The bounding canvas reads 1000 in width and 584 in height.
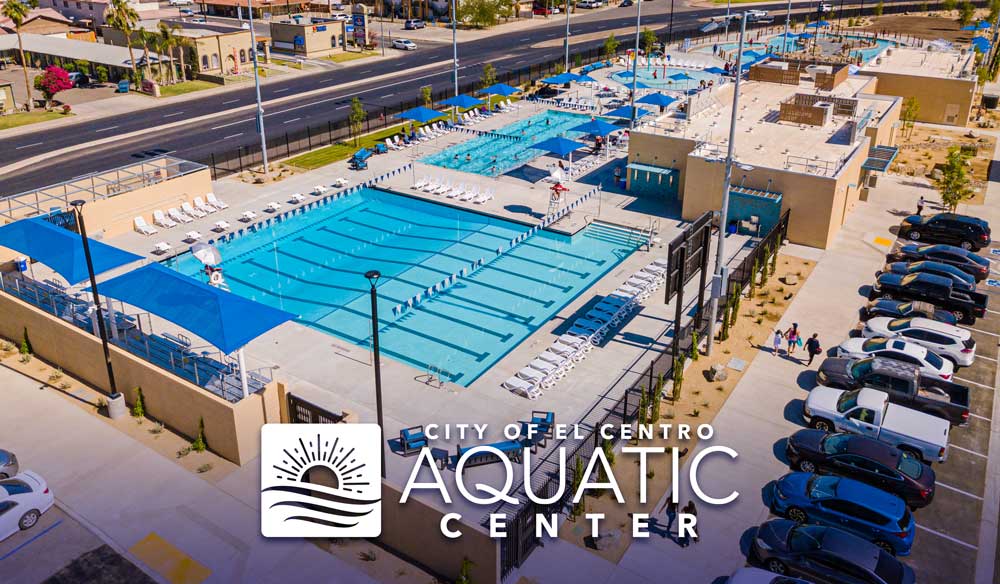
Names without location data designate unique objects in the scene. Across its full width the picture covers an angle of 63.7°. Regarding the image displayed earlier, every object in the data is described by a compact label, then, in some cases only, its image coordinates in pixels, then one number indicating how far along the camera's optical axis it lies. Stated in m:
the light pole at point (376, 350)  17.44
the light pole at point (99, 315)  22.41
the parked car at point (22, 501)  19.38
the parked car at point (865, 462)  20.14
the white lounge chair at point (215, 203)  40.03
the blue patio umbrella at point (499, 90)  56.76
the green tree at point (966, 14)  95.12
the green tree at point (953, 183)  37.94
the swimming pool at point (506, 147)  47.62
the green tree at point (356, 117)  50.13
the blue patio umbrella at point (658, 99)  54.12
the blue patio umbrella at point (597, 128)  48.22
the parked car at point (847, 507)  18.70
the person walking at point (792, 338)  27.33
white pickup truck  21.78
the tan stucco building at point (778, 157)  36.00
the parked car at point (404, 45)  85.56
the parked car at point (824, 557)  17.27
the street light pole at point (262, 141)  43.41
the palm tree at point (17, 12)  57.91
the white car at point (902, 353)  25.27
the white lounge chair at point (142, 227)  37.31
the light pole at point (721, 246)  24.97
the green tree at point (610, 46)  74.00
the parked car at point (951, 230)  35.81
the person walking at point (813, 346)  26.86
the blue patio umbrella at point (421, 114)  50.09
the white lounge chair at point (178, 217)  38.59
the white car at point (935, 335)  26.66
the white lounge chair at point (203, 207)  39.47
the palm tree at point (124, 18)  63.12
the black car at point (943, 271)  30.55
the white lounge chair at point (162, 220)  38.03
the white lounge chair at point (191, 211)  38.94
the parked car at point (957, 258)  32.84
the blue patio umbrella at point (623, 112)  51.14
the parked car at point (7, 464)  20.91
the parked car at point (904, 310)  28.62
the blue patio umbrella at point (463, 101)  53.17
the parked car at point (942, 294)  29.77
